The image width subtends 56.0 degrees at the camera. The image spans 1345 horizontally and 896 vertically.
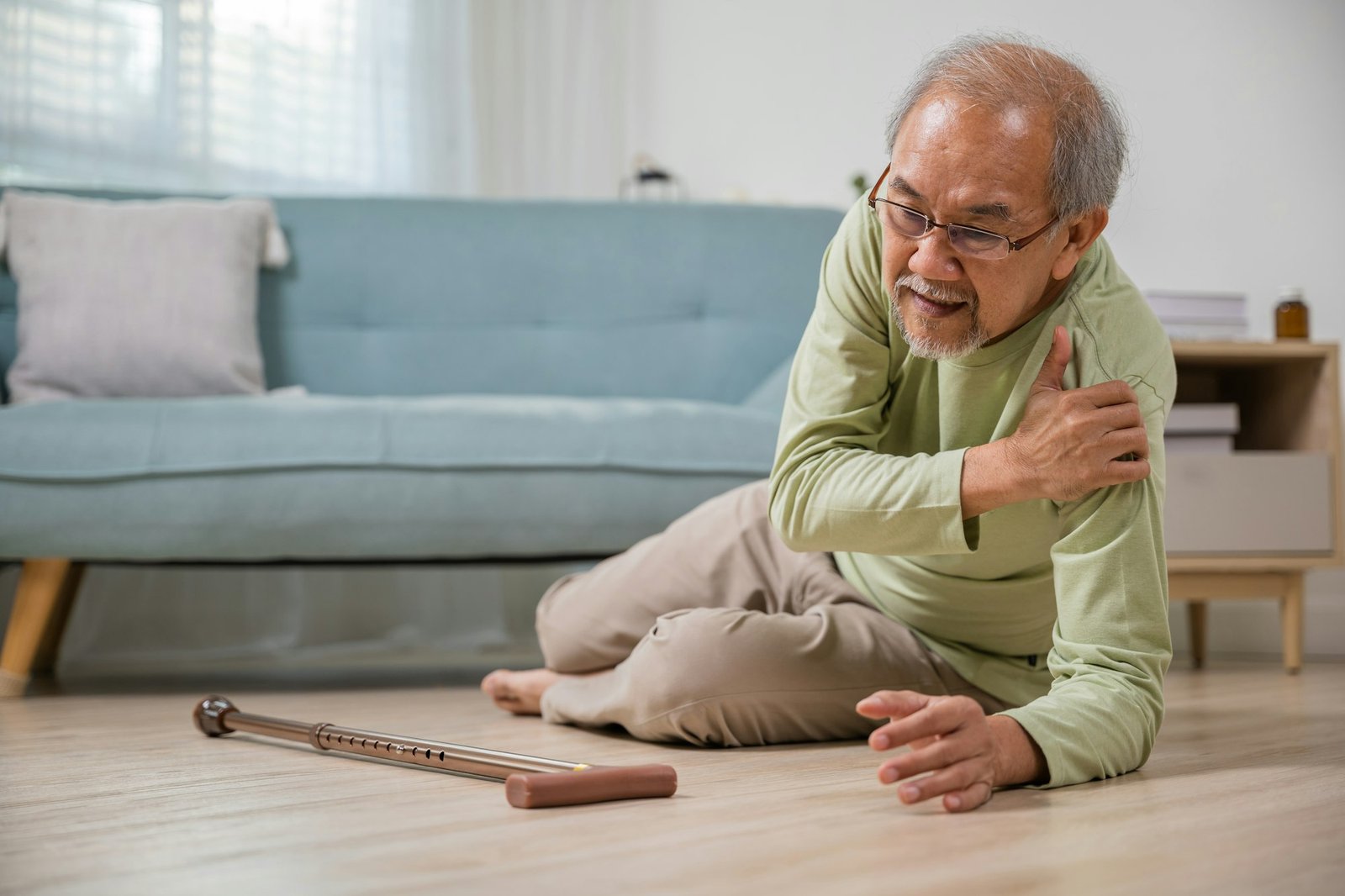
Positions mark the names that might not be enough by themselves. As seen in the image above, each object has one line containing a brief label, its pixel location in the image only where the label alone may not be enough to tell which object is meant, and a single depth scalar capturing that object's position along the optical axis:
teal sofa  1.94
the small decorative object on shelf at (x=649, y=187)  3.68
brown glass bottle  2.74
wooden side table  2.58
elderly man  1.09
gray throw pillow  2.35
